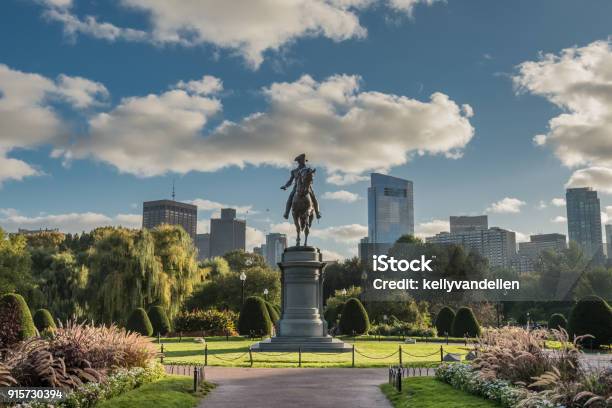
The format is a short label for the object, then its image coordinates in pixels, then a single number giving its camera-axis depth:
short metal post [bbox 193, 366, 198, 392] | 15.63
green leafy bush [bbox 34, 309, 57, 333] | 36.88
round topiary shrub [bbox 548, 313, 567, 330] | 50.06
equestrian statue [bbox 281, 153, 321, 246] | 32.38
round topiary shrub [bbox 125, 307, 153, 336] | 39.97
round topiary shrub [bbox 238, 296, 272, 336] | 39.06
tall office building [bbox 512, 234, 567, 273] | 94.56
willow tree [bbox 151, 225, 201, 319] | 49.53
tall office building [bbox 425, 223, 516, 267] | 93.48
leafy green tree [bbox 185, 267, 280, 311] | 59.72
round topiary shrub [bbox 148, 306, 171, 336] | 43.91
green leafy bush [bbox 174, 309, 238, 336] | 44.91
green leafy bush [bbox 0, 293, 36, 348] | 23.91
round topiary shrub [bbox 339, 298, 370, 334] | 43.59
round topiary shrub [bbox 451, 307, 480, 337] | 42.44
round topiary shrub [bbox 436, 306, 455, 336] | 46.56
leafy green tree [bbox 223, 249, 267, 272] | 83.75
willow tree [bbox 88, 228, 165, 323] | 45.84
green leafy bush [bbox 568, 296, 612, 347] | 33.34
